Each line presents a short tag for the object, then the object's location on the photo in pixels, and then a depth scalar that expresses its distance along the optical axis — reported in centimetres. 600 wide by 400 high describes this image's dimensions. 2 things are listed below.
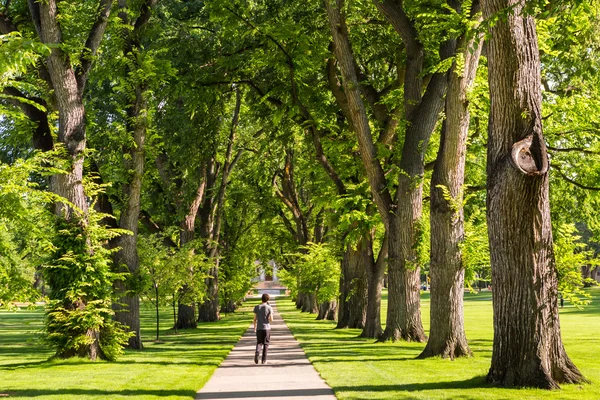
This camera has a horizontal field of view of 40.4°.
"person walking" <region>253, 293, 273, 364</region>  1862
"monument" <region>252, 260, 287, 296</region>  13912
